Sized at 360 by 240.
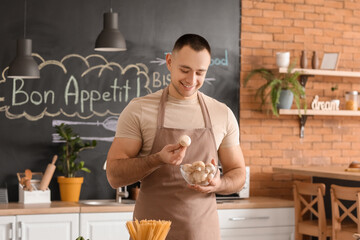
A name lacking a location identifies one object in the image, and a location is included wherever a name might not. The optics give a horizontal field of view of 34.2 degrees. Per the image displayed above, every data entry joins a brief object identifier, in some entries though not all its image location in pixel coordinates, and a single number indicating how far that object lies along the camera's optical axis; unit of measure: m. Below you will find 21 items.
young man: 2.52
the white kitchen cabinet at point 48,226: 4.54
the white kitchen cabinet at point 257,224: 5.05
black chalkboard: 5.09
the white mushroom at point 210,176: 2.29
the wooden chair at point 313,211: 5.01
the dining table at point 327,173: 4.86
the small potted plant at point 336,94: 5.87
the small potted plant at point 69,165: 5.07
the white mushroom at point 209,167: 2.28
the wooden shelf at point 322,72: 5.63
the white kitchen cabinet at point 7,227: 4.50
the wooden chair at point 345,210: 4.64
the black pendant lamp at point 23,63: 4.69
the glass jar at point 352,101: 5.92
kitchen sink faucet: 5.06
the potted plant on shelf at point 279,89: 5.54
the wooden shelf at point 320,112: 5.61
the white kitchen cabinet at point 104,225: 4.69
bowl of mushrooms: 2.26
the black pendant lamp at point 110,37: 4.76
